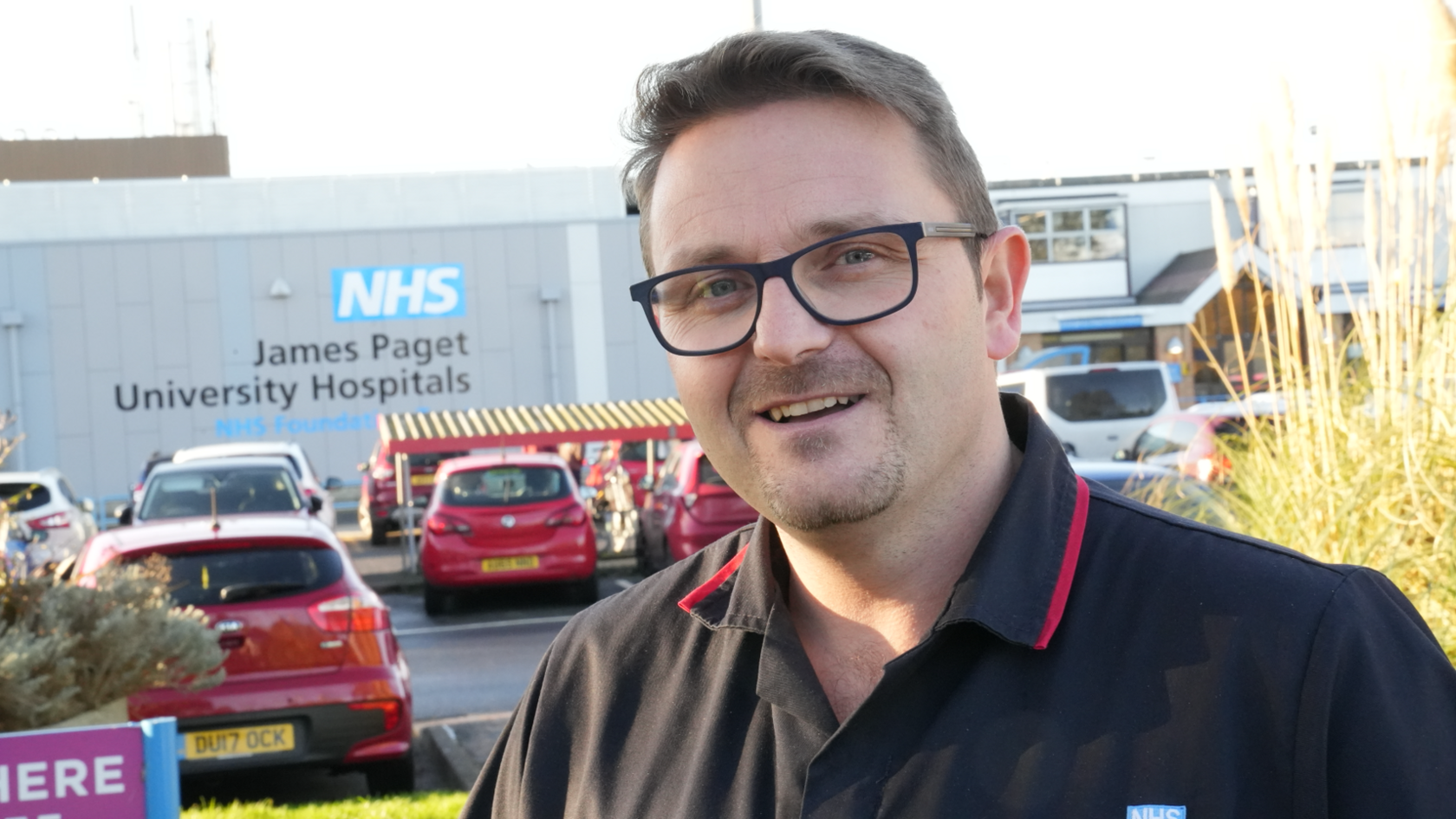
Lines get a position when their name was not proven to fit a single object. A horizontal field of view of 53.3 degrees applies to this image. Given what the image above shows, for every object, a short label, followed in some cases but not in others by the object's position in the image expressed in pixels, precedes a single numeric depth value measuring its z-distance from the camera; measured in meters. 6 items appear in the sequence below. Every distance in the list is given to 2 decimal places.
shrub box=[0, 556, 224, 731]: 5.16
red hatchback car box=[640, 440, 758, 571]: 14.21
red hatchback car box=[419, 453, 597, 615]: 14.12
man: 1.48
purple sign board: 3.76
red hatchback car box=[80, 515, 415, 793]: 6.88
